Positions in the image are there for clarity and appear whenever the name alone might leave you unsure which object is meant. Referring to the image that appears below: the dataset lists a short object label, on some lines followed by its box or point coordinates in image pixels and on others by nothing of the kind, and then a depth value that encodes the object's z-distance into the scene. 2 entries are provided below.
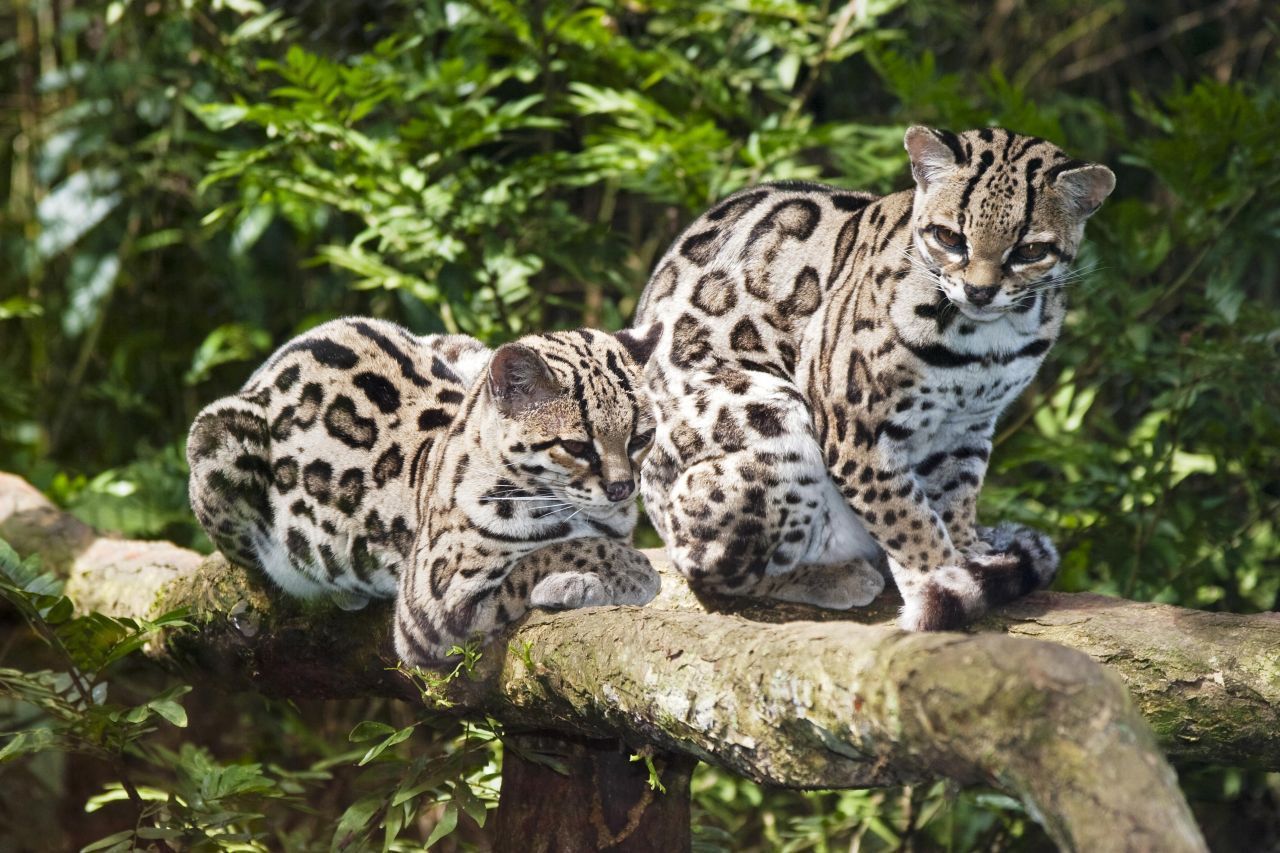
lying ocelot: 6.66
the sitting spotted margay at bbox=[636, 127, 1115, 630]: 6.64
